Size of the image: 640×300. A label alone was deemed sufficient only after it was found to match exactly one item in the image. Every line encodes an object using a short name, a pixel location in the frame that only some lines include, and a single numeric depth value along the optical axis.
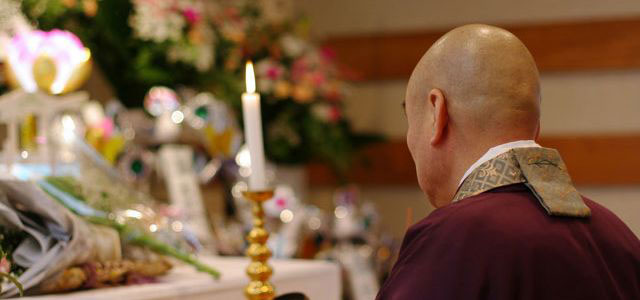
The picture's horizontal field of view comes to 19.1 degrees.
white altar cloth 2.83
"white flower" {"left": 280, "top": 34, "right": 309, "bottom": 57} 6.11
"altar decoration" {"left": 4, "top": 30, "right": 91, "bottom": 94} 3.87
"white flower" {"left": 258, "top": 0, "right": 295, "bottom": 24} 6.26
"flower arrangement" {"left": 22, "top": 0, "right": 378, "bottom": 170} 5.12
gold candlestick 2.67
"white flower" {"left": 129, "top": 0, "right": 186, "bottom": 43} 5.04
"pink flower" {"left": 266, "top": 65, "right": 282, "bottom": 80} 5.91
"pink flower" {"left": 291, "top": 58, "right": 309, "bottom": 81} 6.04
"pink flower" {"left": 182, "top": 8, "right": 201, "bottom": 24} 5.22
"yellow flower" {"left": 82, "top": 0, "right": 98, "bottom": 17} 4.94
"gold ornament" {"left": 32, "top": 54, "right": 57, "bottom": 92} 3.86
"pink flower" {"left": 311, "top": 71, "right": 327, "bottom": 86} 6.05
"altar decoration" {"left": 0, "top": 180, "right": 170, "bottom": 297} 2.75
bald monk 2.10
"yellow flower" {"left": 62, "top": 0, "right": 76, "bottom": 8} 4.79
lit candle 2.68
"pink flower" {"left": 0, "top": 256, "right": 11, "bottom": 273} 2.50
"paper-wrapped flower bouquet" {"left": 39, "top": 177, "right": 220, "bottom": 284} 3.15
